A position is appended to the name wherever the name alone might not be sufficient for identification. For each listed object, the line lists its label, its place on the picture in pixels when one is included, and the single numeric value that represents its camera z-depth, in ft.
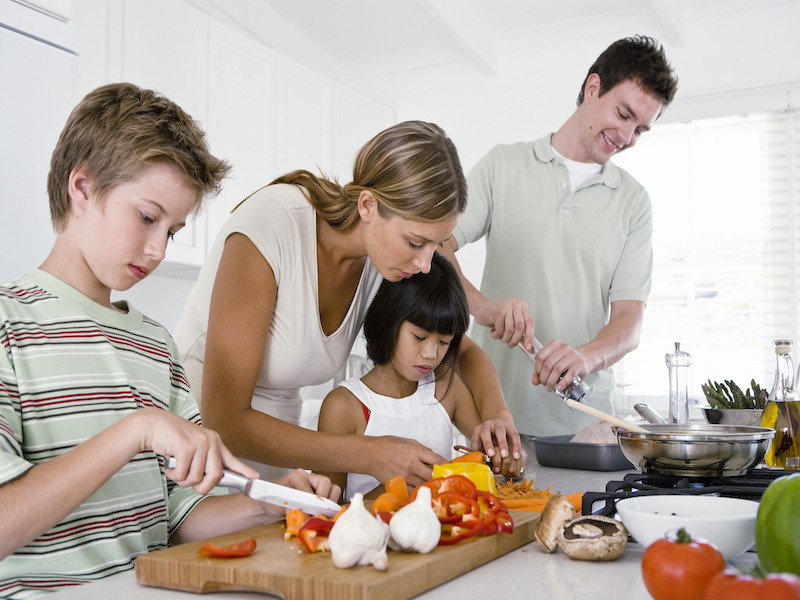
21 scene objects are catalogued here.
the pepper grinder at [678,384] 5.57
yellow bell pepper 3.49
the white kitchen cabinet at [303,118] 11.87
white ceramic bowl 2.31
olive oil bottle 4.50
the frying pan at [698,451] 3.29
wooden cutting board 2.25
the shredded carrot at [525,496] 3.63
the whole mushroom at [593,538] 2.61
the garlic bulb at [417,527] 2.53
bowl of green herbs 5.33
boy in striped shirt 2.71
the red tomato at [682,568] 1.82
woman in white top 4.26
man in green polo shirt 7.21
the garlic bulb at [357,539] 2.34
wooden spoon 4.48
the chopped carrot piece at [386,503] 2.96
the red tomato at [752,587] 1.54
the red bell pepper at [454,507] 2.88
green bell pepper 1.97
